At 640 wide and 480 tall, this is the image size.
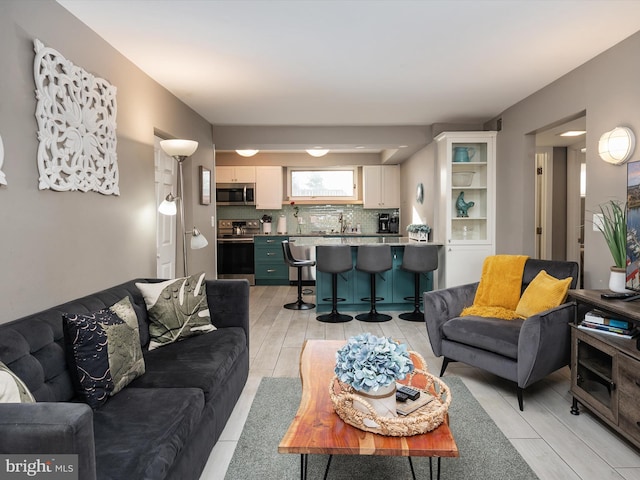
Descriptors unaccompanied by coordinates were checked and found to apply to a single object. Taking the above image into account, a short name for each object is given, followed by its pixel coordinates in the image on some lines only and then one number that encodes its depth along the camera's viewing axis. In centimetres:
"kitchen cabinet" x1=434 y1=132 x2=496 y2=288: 556
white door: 434
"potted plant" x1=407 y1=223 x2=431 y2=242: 623
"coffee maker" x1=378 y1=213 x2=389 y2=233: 867
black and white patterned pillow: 196
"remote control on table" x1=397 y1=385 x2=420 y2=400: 193
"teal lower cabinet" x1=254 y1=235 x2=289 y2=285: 809
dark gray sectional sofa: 122
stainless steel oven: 814
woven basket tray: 165
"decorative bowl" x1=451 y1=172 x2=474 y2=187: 568
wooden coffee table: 156
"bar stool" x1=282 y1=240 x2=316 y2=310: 578
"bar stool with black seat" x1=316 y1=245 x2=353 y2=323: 521
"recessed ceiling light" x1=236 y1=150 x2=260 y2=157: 734
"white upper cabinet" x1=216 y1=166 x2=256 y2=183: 833
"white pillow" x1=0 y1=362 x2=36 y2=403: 140
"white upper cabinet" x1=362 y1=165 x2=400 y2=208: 852
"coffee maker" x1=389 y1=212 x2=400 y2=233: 861
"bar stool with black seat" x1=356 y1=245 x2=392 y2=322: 526
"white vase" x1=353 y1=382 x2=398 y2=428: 174
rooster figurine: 568
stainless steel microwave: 830
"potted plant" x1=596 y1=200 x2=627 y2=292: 286
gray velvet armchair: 281
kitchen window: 871
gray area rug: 215
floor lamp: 367
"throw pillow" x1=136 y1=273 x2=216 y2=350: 283
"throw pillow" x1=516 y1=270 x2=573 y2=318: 316
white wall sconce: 304
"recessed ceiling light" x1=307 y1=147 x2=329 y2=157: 636
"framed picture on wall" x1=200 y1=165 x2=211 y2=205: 534
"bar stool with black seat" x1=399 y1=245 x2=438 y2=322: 527
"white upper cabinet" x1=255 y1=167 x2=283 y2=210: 833
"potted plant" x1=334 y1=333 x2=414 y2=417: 170
